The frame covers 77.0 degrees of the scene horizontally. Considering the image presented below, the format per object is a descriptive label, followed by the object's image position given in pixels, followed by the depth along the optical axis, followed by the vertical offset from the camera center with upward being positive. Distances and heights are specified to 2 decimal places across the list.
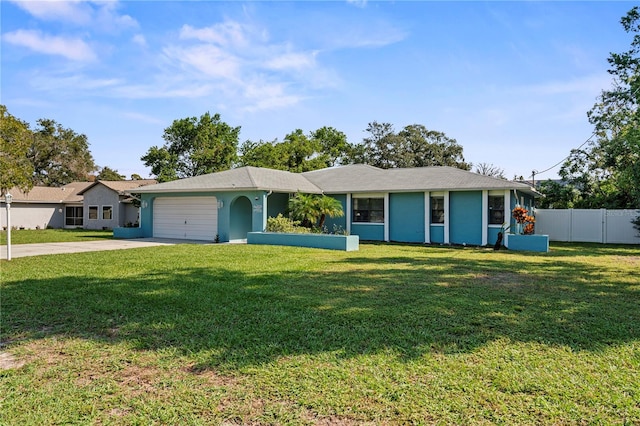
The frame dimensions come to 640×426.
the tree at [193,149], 29.88 +4.90
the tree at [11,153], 18.40 +2.85
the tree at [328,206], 17.84 +0.32
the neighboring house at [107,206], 30.41 +0.46
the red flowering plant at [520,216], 15.59 -0.06
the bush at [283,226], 17.08 -0.56
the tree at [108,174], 57.06 +5.41
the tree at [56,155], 45.97 +6.65
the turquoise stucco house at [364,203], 17.14 +0.47
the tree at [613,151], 12.60 +3.62
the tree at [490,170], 42.53 +4.71
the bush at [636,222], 19.32 -0.36
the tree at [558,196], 24.74 +1.16
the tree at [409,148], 43.31 +7.18
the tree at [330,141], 41.75 +7.56
